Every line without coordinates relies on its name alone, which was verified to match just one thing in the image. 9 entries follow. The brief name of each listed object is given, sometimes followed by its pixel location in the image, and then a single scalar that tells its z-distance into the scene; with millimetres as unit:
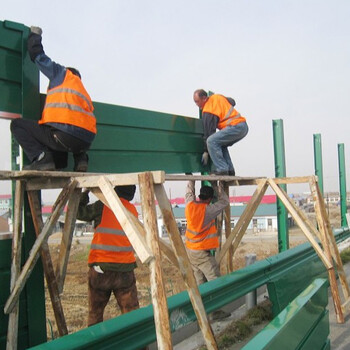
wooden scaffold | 2643
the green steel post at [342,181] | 12336
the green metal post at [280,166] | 8047
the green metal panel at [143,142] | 5191
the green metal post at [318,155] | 10367
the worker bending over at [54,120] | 3814
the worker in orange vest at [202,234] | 6055
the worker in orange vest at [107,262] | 4188
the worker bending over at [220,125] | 6242
